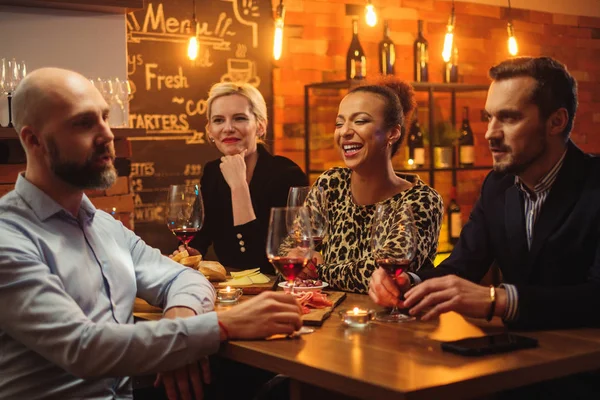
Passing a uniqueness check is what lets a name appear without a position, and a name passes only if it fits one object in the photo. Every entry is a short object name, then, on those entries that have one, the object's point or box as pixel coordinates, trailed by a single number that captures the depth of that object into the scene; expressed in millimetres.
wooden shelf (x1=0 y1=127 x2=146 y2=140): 3502
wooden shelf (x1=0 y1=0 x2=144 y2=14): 3494
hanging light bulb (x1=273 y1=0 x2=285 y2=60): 4730
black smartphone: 1593
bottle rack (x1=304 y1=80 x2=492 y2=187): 5199
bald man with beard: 1666
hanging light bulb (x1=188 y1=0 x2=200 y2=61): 4590
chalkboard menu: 4770
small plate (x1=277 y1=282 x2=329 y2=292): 2280
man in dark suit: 1845
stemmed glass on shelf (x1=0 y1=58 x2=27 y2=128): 3238
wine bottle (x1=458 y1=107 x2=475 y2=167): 5918
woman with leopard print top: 2712
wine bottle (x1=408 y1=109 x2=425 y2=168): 5520
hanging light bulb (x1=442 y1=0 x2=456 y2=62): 5086
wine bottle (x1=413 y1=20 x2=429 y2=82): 5789
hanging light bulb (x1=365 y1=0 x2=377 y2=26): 4834
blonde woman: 3350
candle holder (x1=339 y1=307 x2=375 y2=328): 1874
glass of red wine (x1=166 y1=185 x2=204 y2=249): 2588
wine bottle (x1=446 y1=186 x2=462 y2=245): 5852
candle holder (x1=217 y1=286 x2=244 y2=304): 2201
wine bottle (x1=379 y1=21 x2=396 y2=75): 5629
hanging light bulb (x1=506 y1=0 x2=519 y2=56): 5273
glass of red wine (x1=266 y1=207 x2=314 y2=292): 1871
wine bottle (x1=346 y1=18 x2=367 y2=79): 5359
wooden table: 1422
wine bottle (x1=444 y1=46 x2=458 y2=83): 5895
